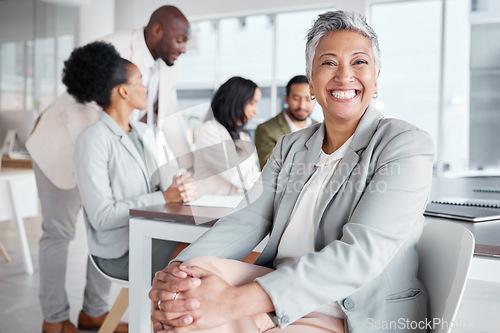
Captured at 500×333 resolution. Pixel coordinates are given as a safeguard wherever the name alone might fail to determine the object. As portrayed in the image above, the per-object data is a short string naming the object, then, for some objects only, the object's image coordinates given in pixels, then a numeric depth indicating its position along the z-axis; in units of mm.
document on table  1674
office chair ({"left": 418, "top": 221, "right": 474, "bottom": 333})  958
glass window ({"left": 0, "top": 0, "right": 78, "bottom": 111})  6449
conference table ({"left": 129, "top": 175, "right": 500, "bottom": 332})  1512
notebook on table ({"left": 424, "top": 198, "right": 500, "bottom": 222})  1337
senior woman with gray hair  977
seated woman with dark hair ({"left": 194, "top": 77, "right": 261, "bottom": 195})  2141
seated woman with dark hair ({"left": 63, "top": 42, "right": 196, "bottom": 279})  1817
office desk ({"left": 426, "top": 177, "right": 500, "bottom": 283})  1046
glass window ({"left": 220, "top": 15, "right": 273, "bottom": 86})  7027
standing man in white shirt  2285
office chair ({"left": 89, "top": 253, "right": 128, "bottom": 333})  1869
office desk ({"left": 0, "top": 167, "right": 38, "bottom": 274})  3208
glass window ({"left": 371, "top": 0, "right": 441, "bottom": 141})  5922
